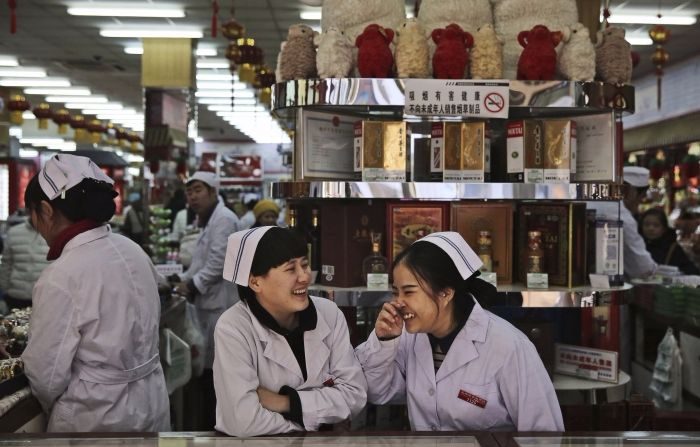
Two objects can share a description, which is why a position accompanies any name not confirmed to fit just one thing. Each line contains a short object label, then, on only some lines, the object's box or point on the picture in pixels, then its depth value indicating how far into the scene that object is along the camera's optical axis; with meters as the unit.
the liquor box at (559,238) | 3.65
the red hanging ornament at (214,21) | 7.09
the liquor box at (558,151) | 3.60
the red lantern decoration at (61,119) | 15.74
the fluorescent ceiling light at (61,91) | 16.23
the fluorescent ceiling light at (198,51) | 11.91
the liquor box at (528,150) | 3.60
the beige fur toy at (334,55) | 3.56
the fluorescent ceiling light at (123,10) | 9.48
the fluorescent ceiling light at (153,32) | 10.73
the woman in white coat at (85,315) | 2.81
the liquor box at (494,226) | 3.66
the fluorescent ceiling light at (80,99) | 17.53
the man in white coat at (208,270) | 5.98
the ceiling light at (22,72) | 13.77
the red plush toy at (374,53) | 3.53
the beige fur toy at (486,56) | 3.58
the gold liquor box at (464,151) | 3.58
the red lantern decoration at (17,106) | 12.11
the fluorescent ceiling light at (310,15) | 9.77
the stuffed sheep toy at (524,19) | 3.79
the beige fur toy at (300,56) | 3.70
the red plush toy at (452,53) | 3.53
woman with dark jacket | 6.81
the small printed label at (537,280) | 3.58
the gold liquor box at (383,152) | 3.60
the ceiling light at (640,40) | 11.09
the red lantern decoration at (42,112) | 14.32
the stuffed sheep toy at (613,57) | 3.69
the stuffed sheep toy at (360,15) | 3.76
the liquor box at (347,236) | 3.64
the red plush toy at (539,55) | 3.54
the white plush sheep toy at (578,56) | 3.60
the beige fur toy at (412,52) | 3.56
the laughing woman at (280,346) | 2.33
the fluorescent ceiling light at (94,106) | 18.72
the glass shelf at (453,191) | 3.50
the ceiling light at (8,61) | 12.78
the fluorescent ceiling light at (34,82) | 14.92
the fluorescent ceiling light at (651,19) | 9.86
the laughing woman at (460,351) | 2.41
